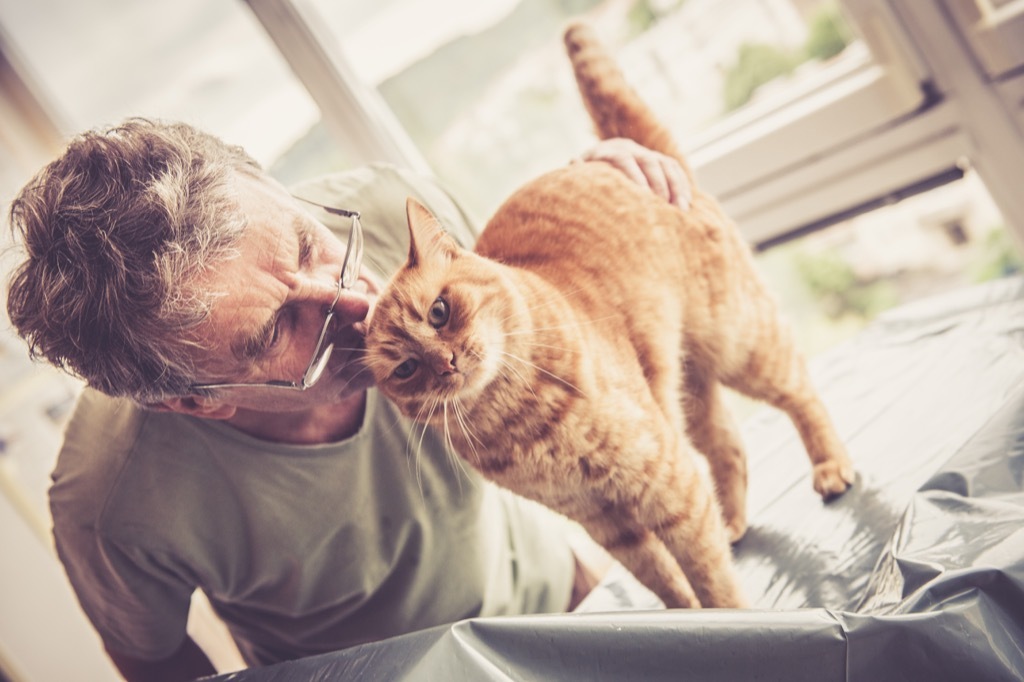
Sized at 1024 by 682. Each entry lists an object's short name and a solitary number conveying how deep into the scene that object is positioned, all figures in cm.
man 97
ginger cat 102
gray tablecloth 66
